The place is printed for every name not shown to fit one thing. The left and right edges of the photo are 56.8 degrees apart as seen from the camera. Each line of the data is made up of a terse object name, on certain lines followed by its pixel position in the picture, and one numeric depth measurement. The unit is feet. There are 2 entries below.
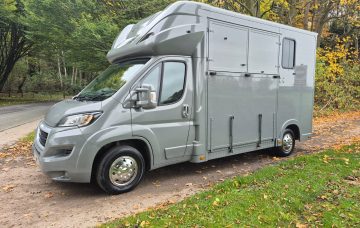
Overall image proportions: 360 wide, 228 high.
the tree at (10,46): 101.78
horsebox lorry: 17.01
